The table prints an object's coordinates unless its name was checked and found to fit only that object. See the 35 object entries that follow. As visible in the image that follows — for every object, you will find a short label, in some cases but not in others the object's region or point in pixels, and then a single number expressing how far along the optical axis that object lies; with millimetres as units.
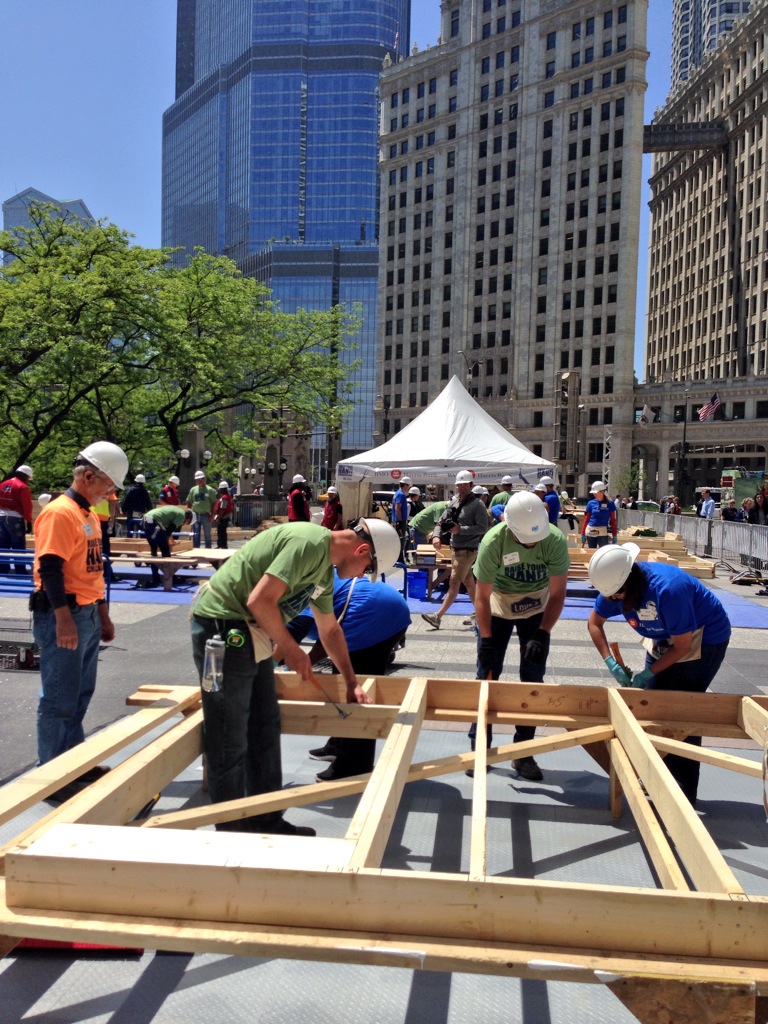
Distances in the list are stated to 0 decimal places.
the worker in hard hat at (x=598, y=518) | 16141
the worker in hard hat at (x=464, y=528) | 10484
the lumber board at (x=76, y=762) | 3039
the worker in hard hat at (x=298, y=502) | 16328
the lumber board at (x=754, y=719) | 4285
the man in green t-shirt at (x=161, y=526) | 13875
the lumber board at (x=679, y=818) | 2518
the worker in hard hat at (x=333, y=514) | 16016
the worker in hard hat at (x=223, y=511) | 18156
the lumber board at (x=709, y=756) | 3898
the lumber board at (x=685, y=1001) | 2039
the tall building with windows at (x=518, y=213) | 75938
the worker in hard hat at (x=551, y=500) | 14842
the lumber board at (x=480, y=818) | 2389
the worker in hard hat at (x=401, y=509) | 17672
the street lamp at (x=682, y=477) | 54172
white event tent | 16484
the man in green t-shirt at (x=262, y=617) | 3398
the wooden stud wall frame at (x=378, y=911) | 2107
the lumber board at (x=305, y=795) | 3150
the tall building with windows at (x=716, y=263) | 72250
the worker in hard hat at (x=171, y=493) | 17938
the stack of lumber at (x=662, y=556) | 14405
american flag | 53250
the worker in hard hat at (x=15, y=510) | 13195
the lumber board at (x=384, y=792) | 2506
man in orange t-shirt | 4512
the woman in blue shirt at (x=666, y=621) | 4391
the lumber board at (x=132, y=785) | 2783
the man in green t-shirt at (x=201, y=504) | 17203
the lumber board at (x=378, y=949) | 2096
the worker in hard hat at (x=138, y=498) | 17422
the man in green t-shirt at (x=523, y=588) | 5414
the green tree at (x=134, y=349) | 22297
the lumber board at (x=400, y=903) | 2188
